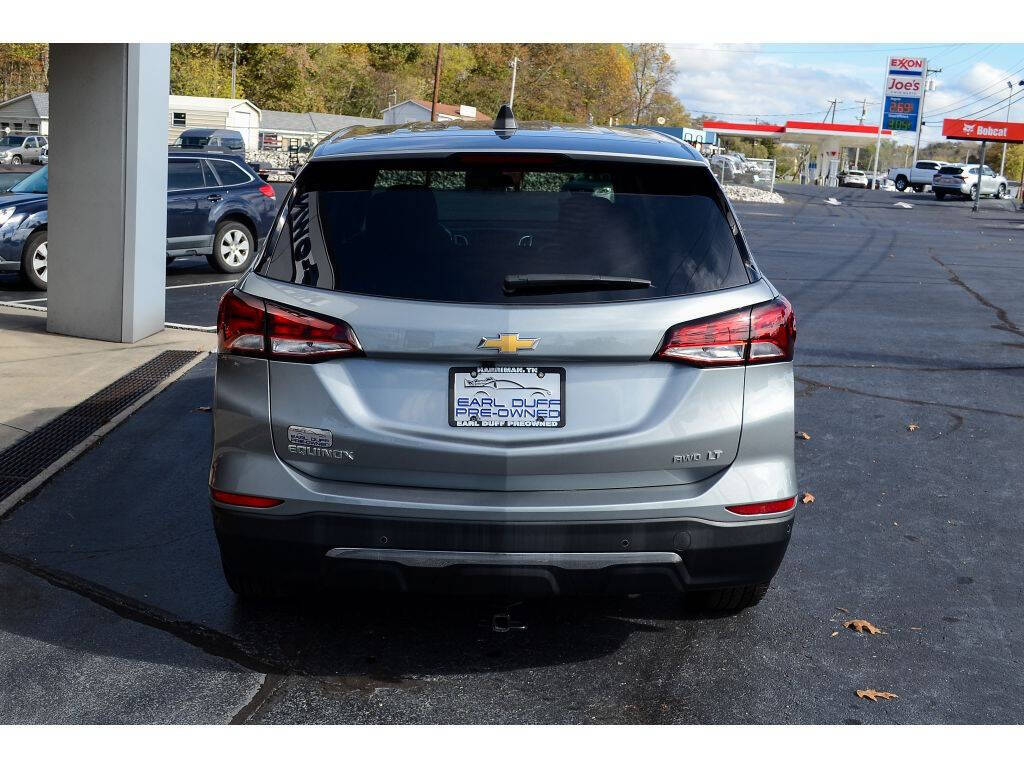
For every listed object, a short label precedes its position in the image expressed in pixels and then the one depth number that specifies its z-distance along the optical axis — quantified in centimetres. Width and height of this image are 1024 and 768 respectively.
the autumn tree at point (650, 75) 12838
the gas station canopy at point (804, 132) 9975
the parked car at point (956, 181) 6266
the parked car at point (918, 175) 7056
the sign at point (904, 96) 9894
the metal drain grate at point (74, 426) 665
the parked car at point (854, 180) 8344
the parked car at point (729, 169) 5578
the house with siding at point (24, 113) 9094
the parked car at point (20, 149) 5834
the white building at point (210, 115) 8150
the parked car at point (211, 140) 4959
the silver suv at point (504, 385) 366
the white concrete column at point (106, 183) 1025
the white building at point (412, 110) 10110
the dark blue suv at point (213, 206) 1598
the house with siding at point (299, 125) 9150
